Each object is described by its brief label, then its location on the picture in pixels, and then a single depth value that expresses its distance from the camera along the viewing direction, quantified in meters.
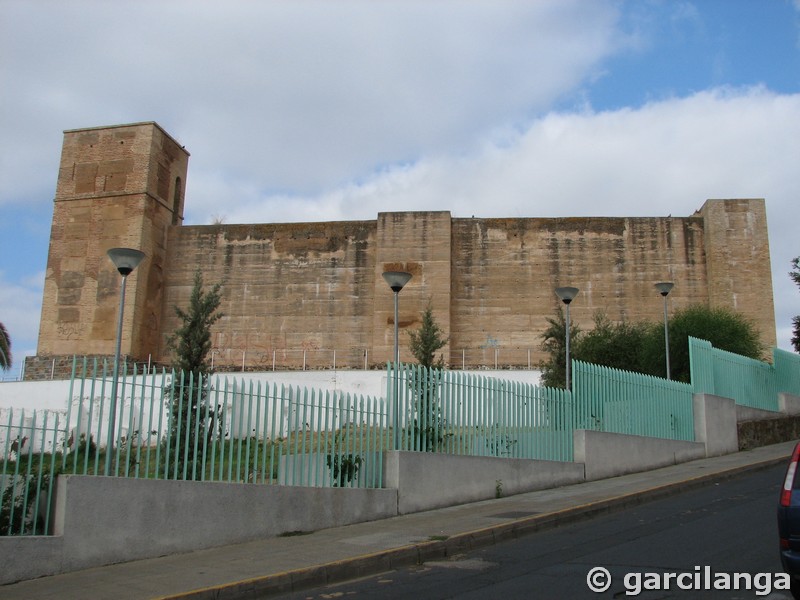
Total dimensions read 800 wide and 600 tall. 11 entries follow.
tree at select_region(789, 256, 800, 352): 26.97
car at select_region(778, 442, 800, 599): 5.59
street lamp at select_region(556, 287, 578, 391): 14.87
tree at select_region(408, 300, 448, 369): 23.62
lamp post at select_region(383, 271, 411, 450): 12.28
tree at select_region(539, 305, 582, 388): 22.34
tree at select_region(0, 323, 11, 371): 31.67
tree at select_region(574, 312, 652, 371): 26.36
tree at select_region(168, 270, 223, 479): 8.56
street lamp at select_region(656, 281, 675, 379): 19.16
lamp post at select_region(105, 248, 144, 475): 9.41
